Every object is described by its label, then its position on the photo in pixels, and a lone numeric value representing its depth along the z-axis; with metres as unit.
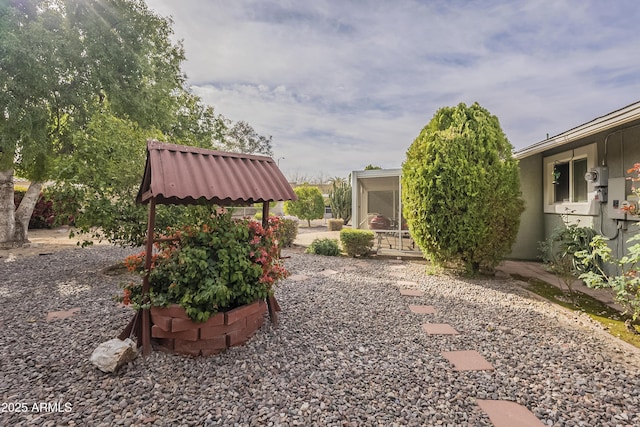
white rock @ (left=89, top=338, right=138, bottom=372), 2.30
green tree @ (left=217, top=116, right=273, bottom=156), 24.91
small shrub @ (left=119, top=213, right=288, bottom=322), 2.52
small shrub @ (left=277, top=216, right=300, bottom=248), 9.04
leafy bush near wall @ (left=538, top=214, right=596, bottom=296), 4.36
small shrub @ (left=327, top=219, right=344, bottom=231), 13.55
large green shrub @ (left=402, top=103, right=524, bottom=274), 5.18
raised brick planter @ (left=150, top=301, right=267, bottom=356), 2.51
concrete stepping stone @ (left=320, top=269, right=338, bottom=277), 5.81
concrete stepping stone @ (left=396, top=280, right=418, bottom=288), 5.05
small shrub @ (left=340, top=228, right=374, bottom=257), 7.55
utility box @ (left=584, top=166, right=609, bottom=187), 4.87
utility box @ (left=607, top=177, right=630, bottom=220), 4.52
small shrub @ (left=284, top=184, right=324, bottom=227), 17.00
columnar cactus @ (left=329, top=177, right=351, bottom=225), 15.52
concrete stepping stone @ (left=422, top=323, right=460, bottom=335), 3.20
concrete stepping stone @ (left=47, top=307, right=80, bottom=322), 3.41
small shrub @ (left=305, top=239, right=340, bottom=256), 7.91
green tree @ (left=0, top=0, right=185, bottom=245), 5.62
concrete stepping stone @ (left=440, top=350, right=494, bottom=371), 2.49
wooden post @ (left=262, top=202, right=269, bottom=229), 3.25
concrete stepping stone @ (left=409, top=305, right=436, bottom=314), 3.83
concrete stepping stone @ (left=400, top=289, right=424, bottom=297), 4.55
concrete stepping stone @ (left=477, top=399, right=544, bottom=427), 1.84
